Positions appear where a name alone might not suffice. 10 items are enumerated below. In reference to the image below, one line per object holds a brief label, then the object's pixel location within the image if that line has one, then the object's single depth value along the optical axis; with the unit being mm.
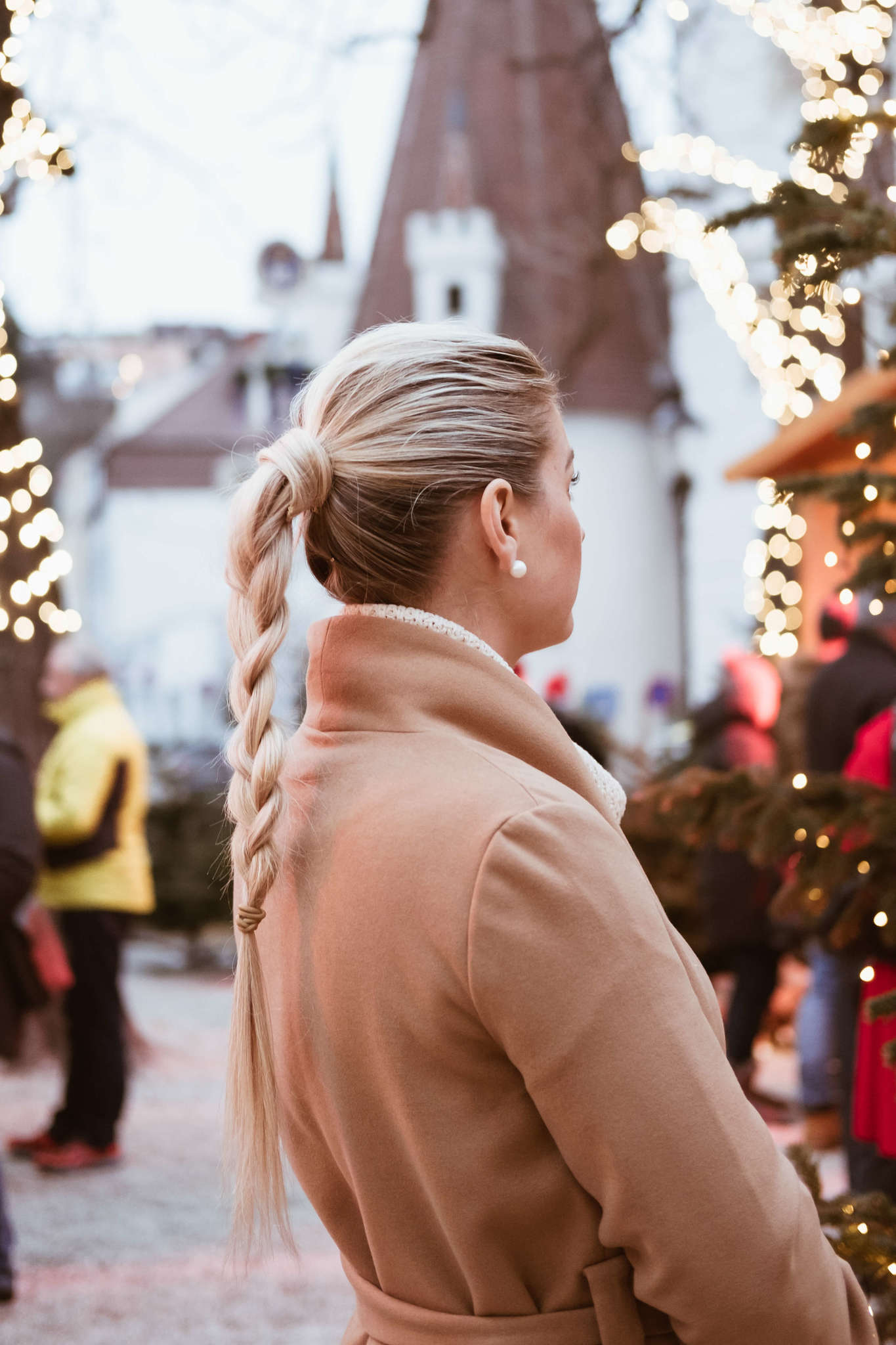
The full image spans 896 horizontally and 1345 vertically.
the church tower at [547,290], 26812
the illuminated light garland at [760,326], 7742
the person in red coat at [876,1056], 3129
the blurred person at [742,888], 6070
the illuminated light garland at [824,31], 3674
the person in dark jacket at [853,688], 4379
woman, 1153
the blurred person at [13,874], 4469
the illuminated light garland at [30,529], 7461
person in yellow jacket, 5691
